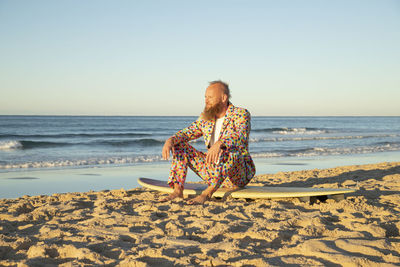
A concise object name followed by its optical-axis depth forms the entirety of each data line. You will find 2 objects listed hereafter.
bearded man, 3.76
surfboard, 4.04
